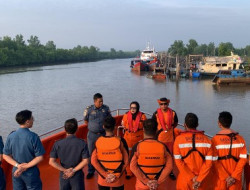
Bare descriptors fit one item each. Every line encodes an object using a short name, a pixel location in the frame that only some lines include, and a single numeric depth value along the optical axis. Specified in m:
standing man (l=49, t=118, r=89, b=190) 3.16
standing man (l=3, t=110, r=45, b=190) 3.12
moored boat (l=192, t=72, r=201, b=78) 49.09
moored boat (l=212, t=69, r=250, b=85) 38.44
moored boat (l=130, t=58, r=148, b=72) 63.84
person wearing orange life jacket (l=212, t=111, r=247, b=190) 3.21
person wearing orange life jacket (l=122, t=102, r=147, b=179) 4.80
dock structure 49.77
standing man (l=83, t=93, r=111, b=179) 4.73
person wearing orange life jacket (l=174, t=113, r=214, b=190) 3.13
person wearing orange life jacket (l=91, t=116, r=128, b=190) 3.12
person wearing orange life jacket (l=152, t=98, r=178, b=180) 4.65
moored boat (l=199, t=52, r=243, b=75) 47.62
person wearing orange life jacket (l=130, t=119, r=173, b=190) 2.94
